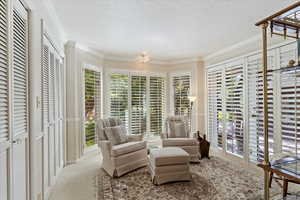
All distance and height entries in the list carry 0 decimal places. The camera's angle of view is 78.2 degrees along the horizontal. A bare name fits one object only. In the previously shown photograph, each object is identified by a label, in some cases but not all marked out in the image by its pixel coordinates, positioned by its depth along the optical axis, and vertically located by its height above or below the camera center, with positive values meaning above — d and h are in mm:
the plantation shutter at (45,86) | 2306 +184
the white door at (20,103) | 1489 -29
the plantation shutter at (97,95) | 4594 +117
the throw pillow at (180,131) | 4238 -726
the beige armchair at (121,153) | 3197 -990
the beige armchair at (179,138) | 3857 -852
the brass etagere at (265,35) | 1480 +532
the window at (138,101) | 5090 -42
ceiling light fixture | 3988 +931
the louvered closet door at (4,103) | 1247 -22
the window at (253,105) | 2820 -107
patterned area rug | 2518 -1316
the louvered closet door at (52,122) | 2684 -334
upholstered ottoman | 2879 -1069
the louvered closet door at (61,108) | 3414 -154
